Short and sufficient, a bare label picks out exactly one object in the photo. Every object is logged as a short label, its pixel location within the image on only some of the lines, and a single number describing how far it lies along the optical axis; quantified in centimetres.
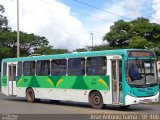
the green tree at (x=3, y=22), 4495
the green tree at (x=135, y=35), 4036
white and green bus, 1271
